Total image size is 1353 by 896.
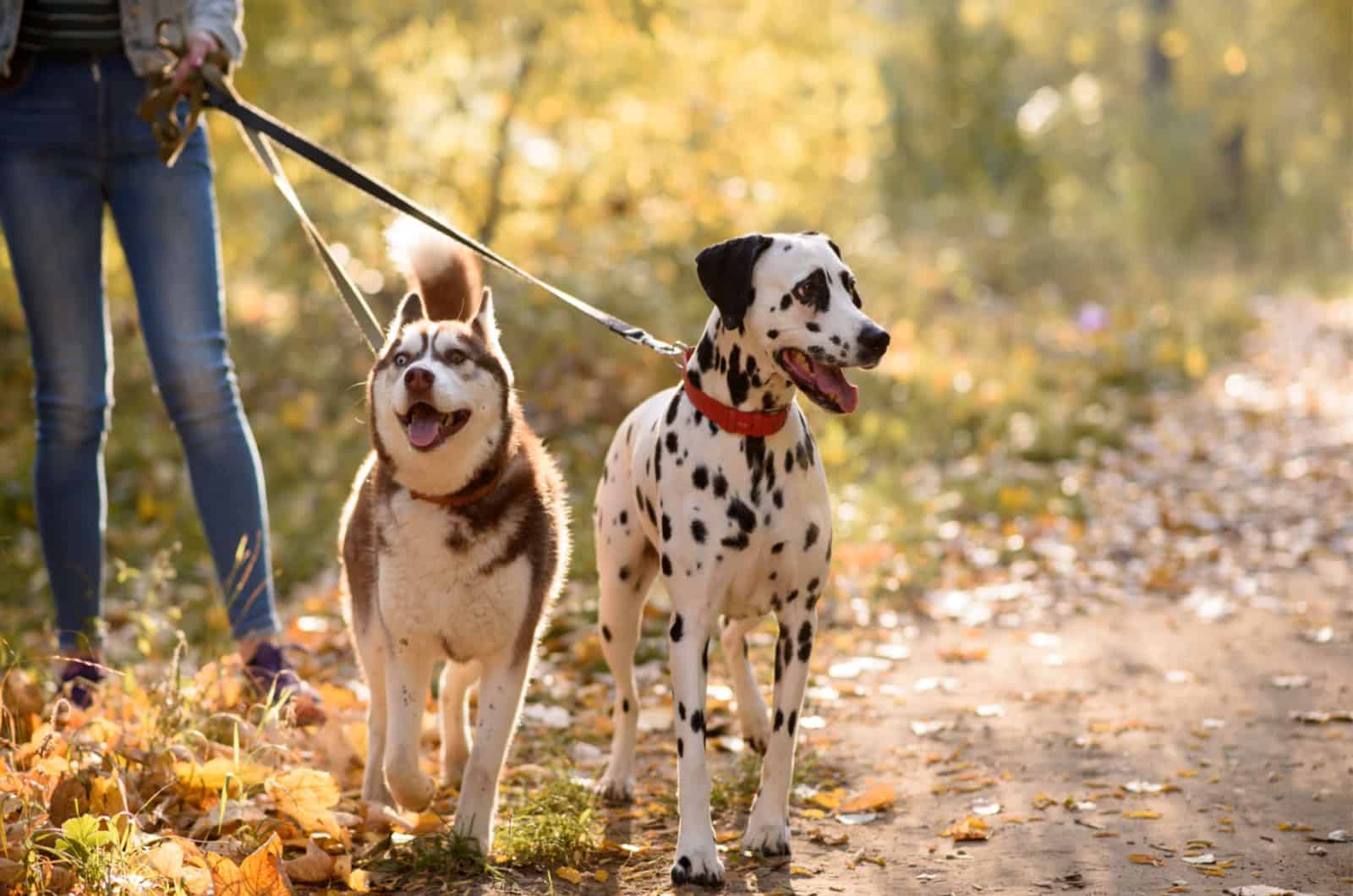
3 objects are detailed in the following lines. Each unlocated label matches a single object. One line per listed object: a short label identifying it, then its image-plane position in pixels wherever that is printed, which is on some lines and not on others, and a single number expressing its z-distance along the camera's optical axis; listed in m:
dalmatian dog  3.44
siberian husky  3.44
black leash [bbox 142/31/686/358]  4.07
